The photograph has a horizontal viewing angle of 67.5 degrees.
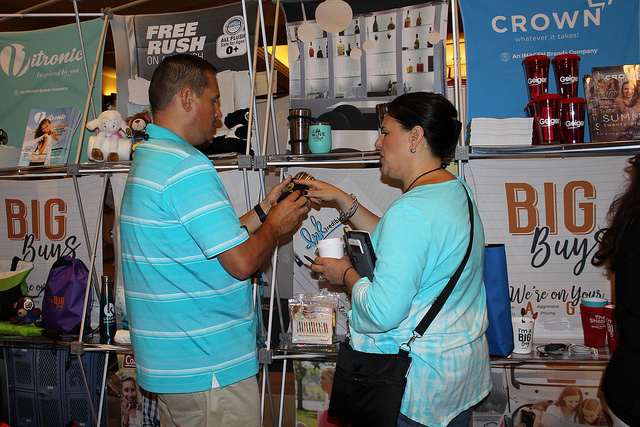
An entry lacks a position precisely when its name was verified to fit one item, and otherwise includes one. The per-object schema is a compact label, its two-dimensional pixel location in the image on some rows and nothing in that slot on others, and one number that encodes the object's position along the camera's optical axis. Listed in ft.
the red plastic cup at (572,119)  6.48
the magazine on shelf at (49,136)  8.86
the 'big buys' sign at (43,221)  9.03
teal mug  7.13
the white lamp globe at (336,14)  7.70
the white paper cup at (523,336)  6.59
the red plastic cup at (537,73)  6.82
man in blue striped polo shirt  4.62
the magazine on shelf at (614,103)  6.42
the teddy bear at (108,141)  8.26
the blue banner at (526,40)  6.96
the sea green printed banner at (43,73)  9.34
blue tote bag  6.32
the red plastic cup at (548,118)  6.47
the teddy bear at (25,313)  8.75
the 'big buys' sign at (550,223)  7.01
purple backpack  8.52
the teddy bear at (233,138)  7.75
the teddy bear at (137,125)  8.29
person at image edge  4.17
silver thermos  7.43
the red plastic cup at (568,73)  6.68
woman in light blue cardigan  4.13
